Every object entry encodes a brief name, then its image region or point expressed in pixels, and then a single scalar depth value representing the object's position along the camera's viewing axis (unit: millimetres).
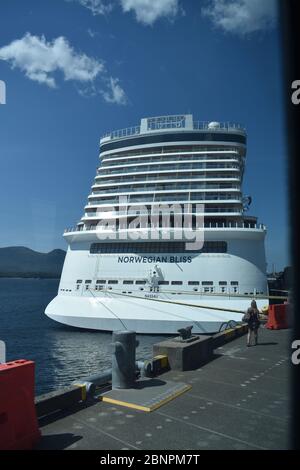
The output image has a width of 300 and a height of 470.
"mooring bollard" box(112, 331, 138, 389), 6340
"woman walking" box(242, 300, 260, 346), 10773
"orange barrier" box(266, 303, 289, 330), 14227
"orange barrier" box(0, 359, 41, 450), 3939
